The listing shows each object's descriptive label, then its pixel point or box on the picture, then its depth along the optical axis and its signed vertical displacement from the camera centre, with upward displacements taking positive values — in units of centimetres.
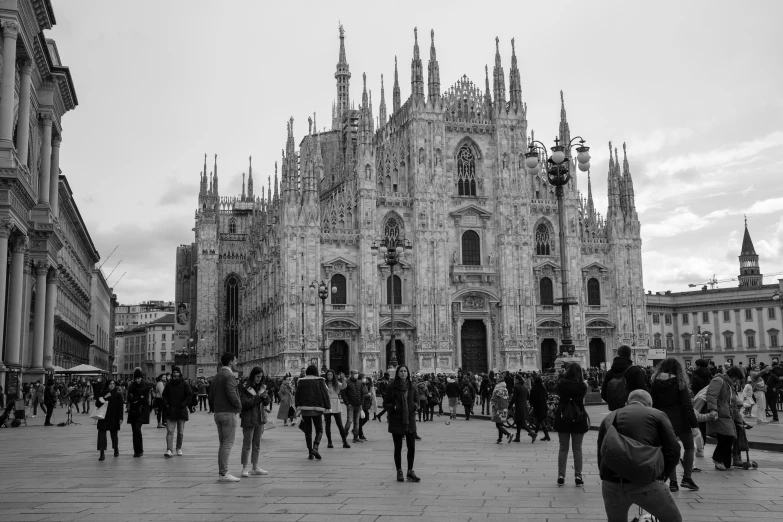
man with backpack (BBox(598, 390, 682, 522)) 605 -69
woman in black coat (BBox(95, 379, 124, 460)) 1427 -65
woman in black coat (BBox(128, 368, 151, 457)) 1449 -48
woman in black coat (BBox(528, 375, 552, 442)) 1752 -67
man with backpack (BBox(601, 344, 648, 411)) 1000 -17
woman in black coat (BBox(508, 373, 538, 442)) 1747 -70
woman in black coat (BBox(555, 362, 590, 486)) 1074 -63
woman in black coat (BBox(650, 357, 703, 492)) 1048 -43
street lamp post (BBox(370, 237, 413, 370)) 3372 +468
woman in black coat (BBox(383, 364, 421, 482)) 1122 -55
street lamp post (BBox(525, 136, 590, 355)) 2359 +553
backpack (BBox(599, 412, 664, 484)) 606 -67
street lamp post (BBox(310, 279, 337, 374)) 3784 +379
